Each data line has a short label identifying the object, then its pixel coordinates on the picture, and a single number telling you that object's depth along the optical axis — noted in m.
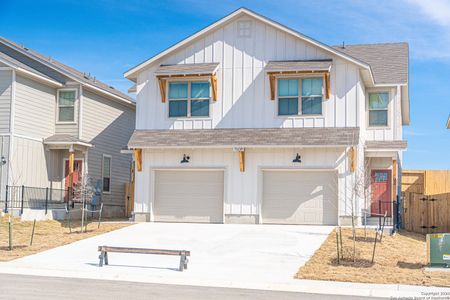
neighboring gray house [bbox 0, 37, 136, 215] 28.20
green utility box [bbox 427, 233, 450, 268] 16.44
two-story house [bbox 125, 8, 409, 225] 25.28
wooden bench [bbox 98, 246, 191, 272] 16.27
